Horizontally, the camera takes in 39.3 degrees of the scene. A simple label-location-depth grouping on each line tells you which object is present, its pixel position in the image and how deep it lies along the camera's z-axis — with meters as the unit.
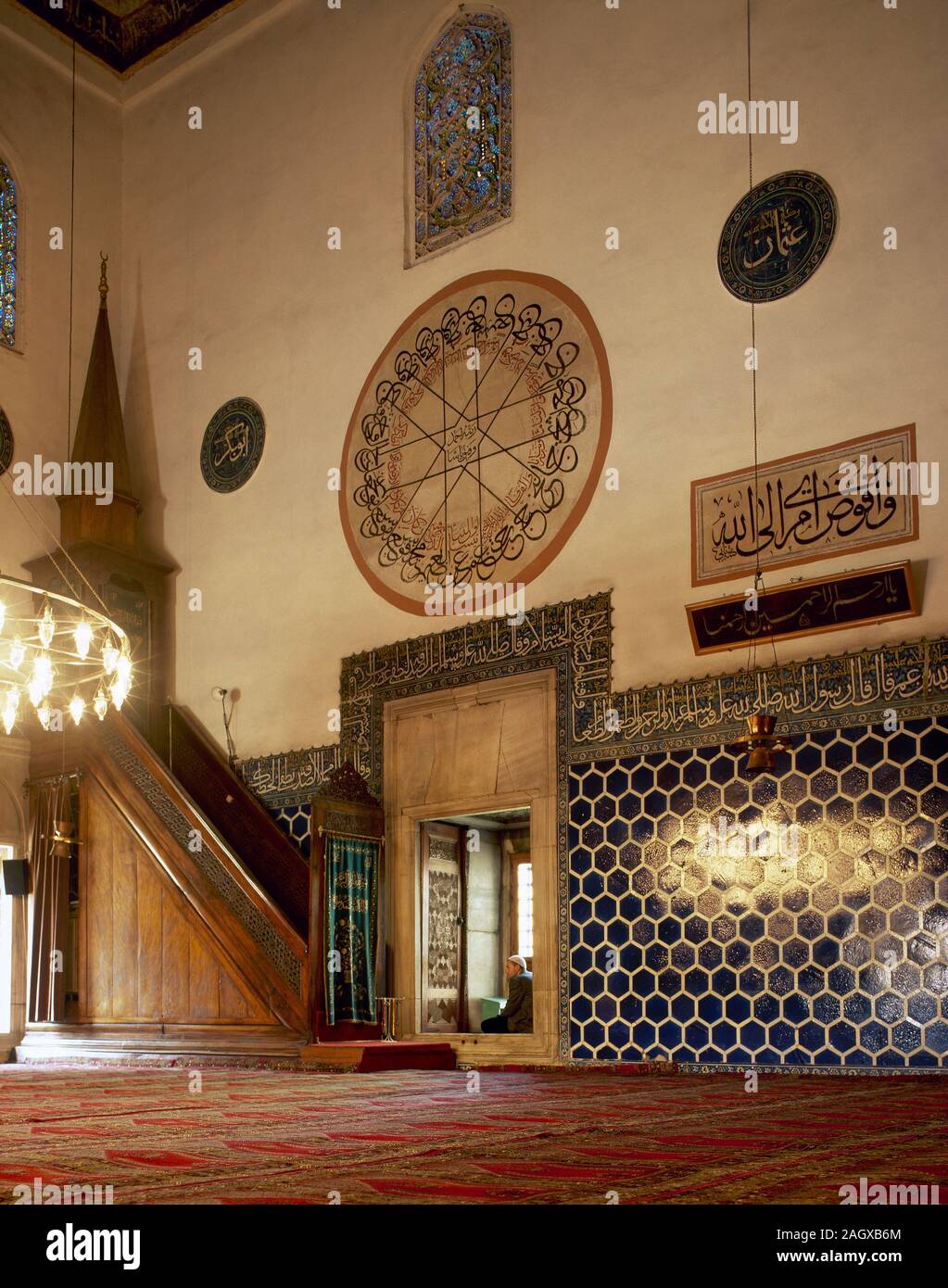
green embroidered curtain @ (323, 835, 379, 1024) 6.80
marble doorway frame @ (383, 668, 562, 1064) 6.52
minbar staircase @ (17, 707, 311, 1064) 6.93
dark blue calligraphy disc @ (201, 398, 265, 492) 8.73
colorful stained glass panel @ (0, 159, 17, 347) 9.34
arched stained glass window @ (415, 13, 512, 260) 7.78
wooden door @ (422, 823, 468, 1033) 7.29
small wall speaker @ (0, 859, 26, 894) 8.32
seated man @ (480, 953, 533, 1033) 6.96
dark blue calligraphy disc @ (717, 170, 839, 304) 6.19
